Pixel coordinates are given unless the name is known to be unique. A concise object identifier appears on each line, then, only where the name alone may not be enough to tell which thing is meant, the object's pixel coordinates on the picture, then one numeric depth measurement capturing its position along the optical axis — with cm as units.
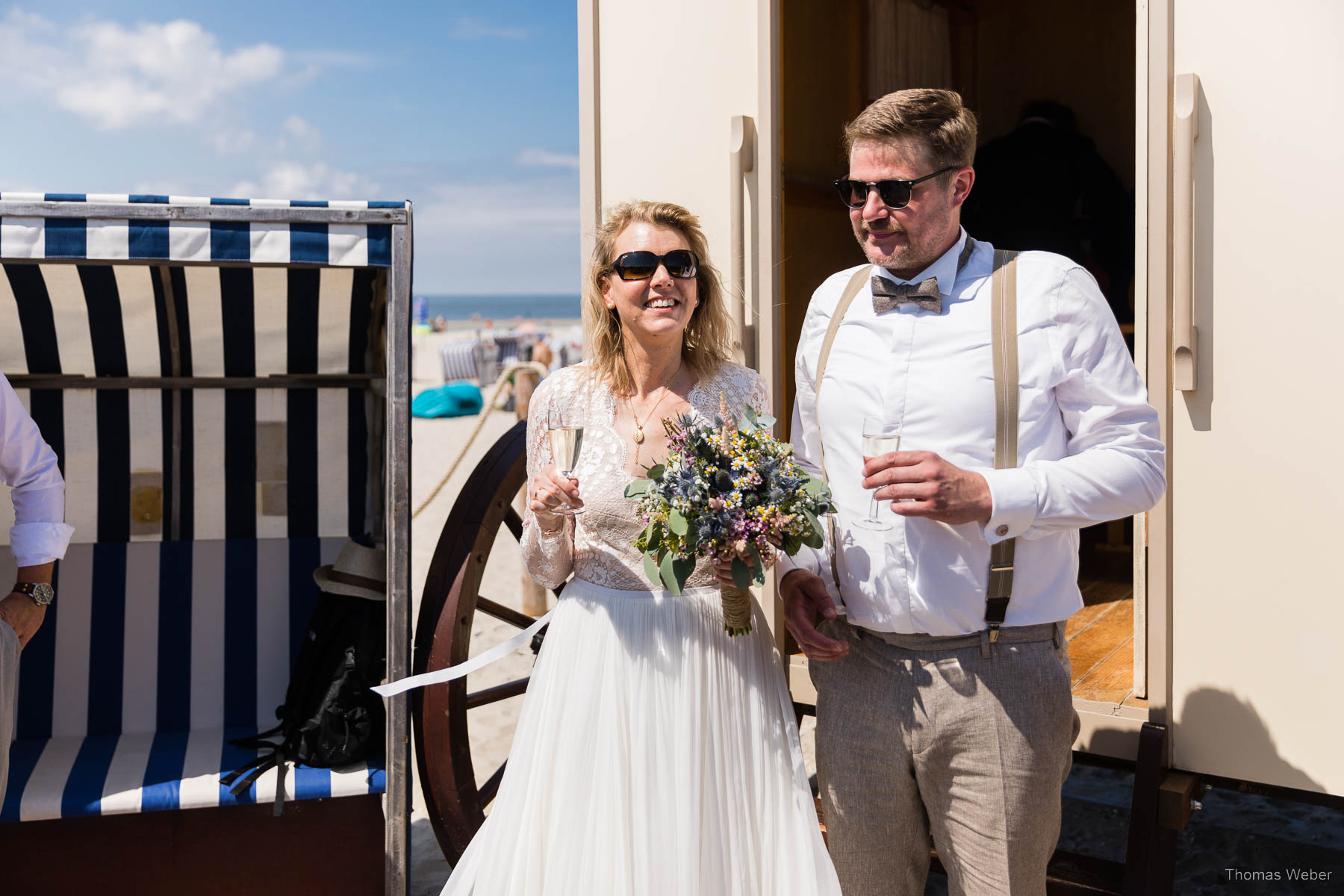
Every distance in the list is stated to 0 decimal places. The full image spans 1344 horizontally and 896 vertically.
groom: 168
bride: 193
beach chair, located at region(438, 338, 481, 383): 2597
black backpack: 306
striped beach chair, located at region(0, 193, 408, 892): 345
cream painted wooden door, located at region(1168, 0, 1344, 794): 213
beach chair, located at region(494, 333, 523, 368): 2633
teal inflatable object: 1883
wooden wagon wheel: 304
